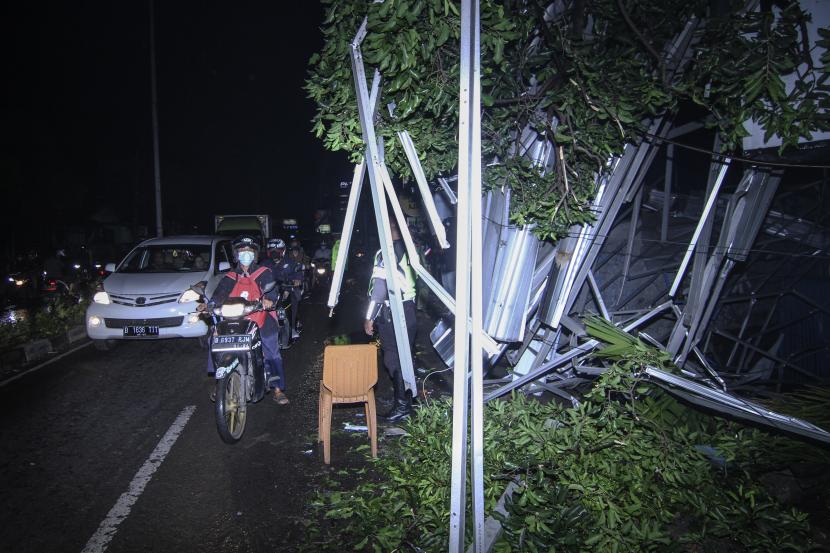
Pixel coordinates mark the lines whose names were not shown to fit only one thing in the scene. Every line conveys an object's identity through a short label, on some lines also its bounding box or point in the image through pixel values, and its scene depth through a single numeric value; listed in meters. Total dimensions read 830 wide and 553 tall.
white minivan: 7.62
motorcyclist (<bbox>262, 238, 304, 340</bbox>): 8.64
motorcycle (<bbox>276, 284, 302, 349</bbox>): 7.03
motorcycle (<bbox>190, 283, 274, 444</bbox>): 4.77
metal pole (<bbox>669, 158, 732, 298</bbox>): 4.80
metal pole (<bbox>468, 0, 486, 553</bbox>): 2.57
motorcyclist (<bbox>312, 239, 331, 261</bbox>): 16.59
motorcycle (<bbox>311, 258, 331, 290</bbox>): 16.05
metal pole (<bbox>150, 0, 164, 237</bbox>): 16.25
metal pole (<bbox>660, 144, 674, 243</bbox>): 5.83
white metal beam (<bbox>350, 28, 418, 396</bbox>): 3.73
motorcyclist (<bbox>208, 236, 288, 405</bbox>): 5.62
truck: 17.88
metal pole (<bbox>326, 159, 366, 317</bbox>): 4.39
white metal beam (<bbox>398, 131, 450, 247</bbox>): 3.96
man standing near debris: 5.65
